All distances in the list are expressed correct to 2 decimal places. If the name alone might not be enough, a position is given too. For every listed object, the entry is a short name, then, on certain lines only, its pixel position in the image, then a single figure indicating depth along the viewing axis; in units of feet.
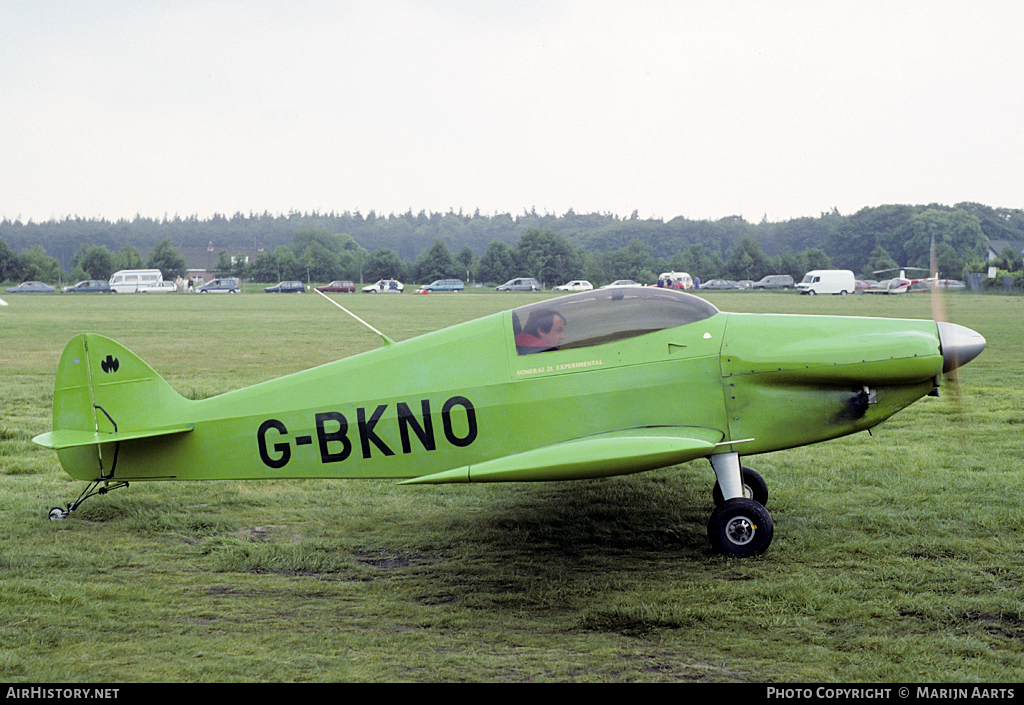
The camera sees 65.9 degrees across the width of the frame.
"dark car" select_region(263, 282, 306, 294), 278.26
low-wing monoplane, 20.01
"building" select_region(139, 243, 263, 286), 570.46
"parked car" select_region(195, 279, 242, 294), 274.98
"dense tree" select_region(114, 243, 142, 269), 355.48
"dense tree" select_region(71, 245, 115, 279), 338.54
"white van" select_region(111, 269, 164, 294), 271.49
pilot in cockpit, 20.71
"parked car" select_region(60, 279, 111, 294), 271.49
